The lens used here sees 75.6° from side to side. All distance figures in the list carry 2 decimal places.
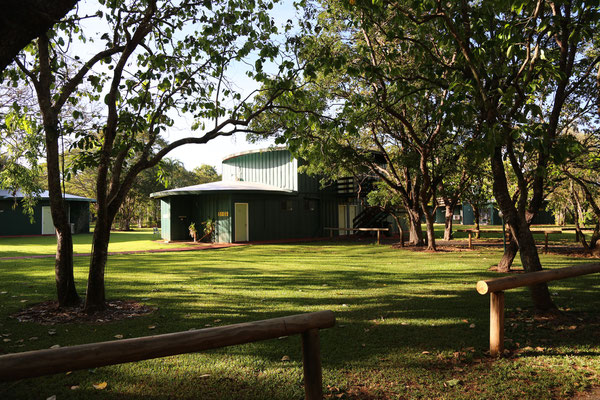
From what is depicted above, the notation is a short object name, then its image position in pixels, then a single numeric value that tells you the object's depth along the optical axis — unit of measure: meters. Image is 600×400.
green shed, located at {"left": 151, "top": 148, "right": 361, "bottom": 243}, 22.88
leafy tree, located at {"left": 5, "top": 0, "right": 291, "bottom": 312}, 6.35
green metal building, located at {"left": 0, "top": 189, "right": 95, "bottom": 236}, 28.12
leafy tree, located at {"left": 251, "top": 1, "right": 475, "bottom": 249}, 6.81
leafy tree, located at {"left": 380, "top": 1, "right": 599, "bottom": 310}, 4.70
